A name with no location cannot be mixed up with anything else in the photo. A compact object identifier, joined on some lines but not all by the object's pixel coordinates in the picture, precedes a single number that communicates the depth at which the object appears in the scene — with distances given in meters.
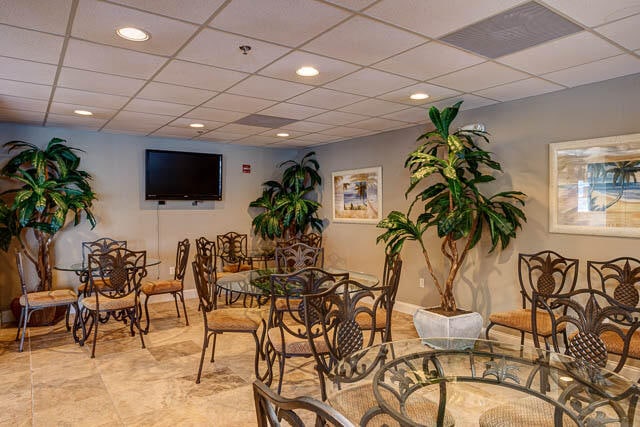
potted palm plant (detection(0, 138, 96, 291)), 4.57
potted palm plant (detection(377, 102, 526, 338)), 3.79
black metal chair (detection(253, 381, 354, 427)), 0.89
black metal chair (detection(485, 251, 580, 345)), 3.43
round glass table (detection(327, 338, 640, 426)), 1.80
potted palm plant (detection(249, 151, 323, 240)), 6.44
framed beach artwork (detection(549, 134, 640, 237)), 3.28
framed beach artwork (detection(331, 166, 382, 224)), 5.84
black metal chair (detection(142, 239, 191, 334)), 4.93
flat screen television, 5.97
